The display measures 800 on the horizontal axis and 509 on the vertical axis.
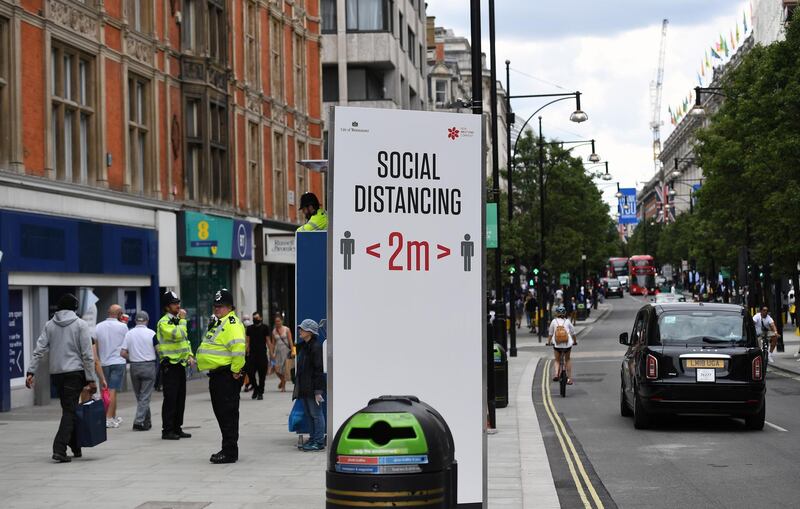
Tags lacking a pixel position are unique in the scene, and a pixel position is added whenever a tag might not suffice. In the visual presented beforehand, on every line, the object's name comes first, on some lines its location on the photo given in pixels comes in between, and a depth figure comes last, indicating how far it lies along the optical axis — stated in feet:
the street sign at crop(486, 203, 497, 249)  66.68
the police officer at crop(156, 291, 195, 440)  54.90
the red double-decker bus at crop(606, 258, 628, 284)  479.82
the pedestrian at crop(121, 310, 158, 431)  60.44
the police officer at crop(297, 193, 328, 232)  46.96
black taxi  56.44
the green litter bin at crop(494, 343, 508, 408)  68.74
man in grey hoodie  47.14
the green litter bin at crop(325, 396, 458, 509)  21.80
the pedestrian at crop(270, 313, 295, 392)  88.89
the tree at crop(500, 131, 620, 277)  222.07
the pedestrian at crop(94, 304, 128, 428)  61.62
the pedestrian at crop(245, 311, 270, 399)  81.71
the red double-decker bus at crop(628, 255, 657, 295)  413.39
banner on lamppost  485.15
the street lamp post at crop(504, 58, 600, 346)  123.34
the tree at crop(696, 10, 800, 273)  110.52
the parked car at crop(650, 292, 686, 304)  140.31
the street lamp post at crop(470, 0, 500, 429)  49.88
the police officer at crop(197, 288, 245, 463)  46.29
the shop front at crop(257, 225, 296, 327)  128.77
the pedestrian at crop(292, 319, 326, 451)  49.73
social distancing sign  27.25
